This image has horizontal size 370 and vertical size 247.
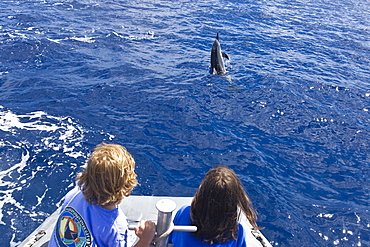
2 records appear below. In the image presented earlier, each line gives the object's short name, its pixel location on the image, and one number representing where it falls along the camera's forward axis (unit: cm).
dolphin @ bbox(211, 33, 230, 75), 1086
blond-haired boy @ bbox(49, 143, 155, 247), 262
